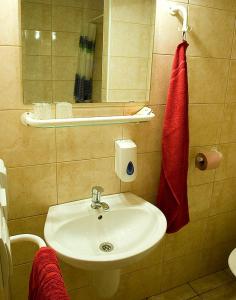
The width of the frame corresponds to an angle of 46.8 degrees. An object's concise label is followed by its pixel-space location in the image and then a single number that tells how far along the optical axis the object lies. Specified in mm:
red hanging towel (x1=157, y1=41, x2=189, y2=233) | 1371
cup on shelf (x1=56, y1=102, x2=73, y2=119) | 1197
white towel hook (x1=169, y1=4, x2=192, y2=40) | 1308
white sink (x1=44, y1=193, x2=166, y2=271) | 1179
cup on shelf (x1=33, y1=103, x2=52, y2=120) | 1135
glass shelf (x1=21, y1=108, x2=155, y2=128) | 1088
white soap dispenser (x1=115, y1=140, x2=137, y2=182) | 1345
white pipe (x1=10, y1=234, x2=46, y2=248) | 949
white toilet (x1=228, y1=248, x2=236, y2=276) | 1556
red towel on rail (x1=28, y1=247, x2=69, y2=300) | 680
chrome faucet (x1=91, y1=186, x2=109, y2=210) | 1313
